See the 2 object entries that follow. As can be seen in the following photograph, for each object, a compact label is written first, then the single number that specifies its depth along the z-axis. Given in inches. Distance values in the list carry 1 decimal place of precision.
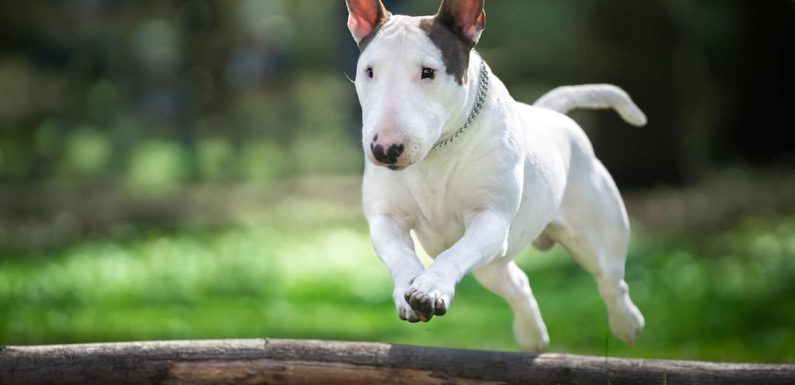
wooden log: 367.9
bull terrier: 332.8
